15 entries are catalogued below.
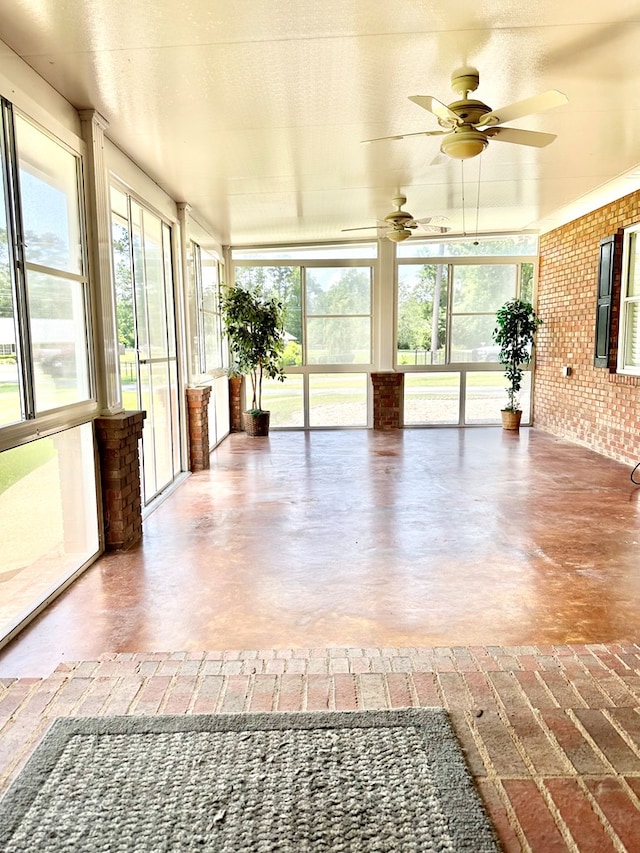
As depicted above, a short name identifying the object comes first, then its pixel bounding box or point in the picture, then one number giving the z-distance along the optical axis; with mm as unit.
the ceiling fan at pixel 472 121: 3174
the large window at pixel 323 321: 9352
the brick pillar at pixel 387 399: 9312
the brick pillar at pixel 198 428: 6441
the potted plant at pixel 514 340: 8680
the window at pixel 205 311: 7115
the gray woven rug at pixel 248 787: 1464
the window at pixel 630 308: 6480
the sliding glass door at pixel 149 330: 4637
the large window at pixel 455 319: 9211
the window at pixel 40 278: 2896
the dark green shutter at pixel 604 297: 6719
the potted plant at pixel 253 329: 8422
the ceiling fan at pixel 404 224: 6261
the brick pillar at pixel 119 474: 3938
